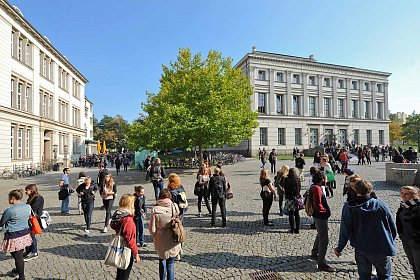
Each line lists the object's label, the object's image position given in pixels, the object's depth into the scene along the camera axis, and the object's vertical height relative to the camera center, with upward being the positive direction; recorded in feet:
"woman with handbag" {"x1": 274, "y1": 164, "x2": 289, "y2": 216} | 25.40 -3.61
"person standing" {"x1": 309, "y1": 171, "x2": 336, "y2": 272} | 15.56 -4.80
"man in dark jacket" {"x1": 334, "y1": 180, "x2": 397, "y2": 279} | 11.19 -3.92
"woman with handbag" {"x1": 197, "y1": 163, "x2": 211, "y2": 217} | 28.89 -3.92
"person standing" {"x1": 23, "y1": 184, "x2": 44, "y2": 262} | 17.87 -3.97
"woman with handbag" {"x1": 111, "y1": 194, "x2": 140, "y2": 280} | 12.44 -4.01
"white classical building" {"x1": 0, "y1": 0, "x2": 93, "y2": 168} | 73.26 +18.16
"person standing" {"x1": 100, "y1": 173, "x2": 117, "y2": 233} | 23.09 -4.22
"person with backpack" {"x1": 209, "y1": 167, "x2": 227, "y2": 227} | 23.99 -4.30
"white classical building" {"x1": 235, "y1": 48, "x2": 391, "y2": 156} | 145.28 +25.62
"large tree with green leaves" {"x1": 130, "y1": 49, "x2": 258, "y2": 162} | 59.62 +7.92
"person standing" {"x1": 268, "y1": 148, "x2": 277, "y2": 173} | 63.41 -3.21
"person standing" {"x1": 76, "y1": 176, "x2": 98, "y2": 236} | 22.99 -4.79
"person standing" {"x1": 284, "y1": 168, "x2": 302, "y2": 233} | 21.42 -4.18
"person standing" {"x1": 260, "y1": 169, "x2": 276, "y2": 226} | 23.71 -4.40
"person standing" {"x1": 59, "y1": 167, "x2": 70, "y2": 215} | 30.42 -6.25
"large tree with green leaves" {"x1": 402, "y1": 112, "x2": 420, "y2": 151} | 198.09 +11.97
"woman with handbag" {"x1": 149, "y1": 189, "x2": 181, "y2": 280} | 13.15 -4.70
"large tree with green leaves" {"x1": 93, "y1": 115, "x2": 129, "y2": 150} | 251.60 +14.02
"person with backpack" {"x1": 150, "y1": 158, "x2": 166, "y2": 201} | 33.35 -3.71
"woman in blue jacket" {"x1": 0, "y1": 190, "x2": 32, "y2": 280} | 14.33 -4.68
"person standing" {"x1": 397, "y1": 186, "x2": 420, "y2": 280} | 11.55 -3.58
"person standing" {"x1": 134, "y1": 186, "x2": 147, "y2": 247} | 19.65 -5.20
